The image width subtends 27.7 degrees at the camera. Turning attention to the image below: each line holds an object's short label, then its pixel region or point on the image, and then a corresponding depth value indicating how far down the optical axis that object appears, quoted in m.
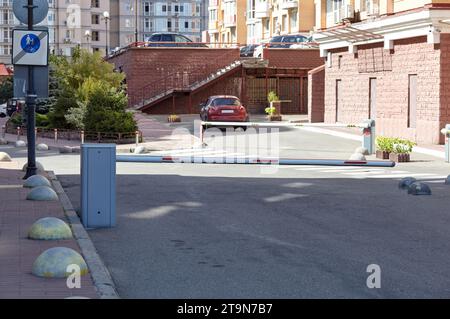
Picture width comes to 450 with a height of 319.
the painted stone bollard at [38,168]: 18.69
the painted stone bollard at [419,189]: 15.96
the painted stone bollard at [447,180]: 18.09
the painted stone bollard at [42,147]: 28.25
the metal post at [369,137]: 26.48
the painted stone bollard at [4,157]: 22.04
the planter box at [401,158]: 24.73
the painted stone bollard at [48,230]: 10.06
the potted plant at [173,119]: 46.06
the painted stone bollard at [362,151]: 26.28
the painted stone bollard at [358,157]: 24.18
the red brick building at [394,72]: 30.75
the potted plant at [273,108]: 47.81
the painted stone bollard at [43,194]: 13.64
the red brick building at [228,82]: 56.16
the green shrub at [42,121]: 35.25
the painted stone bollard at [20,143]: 30.16
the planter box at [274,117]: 47.66
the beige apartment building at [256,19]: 74.69
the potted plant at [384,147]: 25.33
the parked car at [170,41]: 60.16
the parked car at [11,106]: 53.06
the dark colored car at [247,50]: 62.56
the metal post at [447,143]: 24.31
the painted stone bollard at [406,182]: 16.69
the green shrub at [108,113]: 31.36
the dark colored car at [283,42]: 58.77
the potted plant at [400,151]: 24.75
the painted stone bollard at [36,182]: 15.34
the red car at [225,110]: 39.84
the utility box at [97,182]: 11.54
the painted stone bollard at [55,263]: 8.05
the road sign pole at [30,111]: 16.08
